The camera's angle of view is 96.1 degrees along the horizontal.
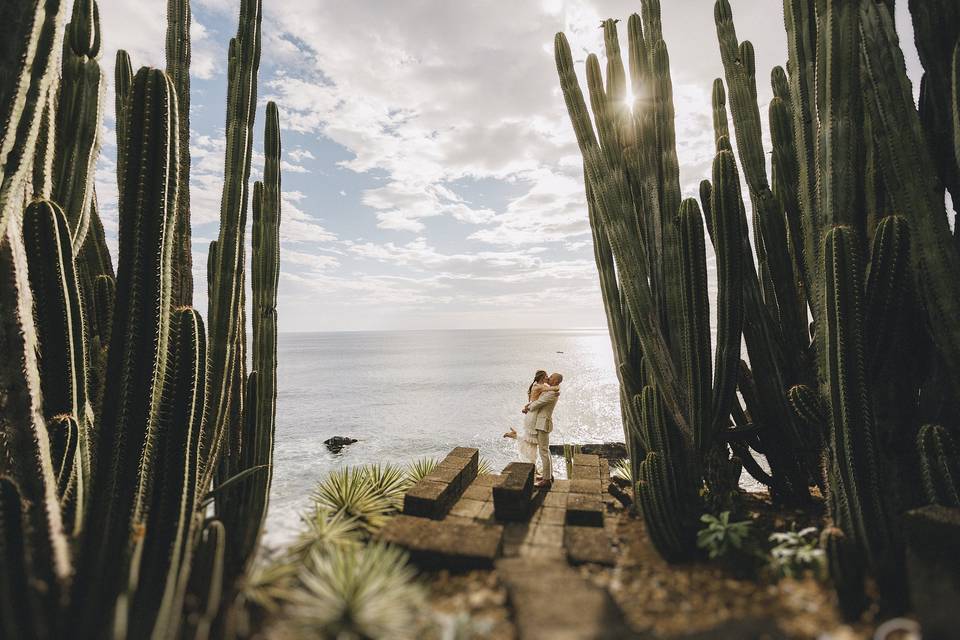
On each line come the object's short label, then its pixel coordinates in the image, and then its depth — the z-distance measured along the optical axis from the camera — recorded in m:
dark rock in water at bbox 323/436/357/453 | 25.87
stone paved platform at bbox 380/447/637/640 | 2.53
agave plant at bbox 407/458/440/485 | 6.44
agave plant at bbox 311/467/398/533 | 4.50
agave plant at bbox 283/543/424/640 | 2.30
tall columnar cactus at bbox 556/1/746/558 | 4.23
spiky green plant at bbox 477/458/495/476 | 7.53
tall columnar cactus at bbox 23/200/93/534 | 2.96
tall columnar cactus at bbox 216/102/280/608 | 4.14
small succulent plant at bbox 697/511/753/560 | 3.50
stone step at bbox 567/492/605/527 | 4.41
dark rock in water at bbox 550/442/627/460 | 16.42
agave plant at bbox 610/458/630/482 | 6.52
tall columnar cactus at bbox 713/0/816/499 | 4.66
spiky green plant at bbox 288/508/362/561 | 3.33
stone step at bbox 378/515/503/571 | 3.40
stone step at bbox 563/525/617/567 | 3.58
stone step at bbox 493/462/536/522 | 4.67
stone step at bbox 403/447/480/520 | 4.56
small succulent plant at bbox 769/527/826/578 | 3.01
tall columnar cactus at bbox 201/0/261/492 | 4.07
